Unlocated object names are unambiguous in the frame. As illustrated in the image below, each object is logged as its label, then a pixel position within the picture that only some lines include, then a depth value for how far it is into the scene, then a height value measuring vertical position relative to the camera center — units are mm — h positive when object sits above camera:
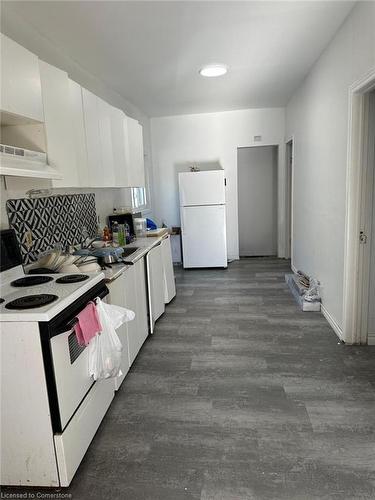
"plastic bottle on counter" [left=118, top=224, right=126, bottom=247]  3430 -366
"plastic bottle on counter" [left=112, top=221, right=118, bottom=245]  3468 -319
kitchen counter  2242 -458
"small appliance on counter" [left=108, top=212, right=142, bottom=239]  3876 -198
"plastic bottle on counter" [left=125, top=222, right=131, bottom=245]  3610 -360
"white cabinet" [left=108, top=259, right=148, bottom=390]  2346 -844
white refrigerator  5367 -334
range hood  1555 +218
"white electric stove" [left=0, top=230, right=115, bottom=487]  1429 -814
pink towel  1635 -601
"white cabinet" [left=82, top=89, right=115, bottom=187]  2662 +529
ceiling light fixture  3408 +1317
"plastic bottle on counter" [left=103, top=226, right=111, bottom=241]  3434 -332
